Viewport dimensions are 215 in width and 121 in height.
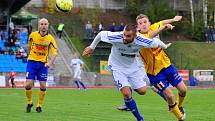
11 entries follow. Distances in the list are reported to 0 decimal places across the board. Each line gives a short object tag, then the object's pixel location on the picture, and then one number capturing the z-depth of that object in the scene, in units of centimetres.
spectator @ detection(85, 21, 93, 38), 5347
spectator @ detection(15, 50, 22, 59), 4494
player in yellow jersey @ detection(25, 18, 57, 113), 1673
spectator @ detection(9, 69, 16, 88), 4009
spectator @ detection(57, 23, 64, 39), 5162
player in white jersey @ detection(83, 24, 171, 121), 1229
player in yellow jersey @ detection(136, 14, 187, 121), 1332
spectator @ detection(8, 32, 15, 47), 4694
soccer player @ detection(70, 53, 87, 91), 3525
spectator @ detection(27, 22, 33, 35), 5042
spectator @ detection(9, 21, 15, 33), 4849
